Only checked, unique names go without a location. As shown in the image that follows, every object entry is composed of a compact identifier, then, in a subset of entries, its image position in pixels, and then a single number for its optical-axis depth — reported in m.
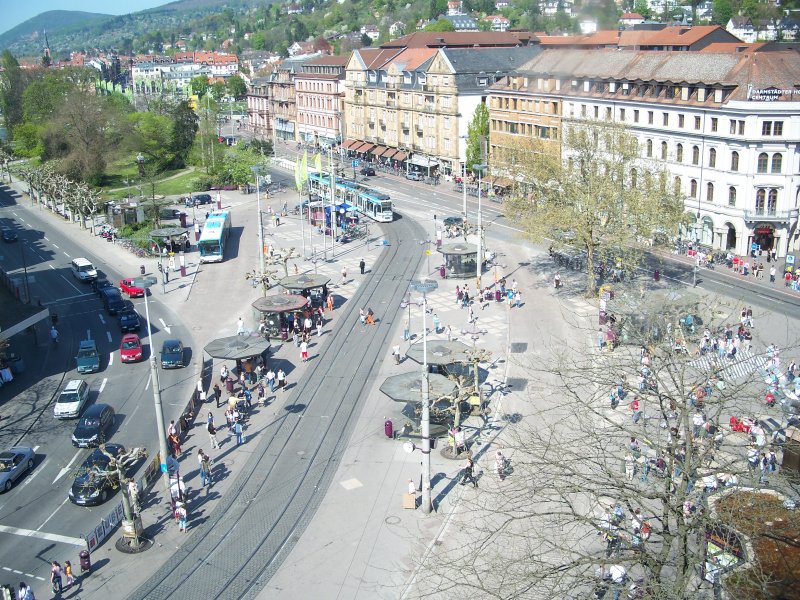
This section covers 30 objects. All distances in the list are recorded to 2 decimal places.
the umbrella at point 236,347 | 43.66
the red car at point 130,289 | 61.91
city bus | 70.31
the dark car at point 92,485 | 32.97
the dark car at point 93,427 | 38.06
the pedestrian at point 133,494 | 31.42
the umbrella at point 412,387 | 37.22
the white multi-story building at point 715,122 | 61.91
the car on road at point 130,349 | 48.47
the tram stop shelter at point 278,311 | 50.72
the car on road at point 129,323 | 53.97
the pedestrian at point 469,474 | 33.25
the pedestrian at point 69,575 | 27.92
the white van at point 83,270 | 66.81
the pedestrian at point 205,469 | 33.84
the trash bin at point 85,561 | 28.39
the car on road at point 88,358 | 47.16
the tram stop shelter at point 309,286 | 55.62
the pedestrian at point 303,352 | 47.47
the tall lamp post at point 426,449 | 30.88
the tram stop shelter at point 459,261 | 62.41
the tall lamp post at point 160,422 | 33.03
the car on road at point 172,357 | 47.25
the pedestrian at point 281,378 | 43.59
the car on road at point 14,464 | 34.88
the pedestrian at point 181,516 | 30.69
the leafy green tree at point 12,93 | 157.50
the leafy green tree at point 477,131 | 96.19
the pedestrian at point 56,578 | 27.38
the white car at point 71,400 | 41.31
